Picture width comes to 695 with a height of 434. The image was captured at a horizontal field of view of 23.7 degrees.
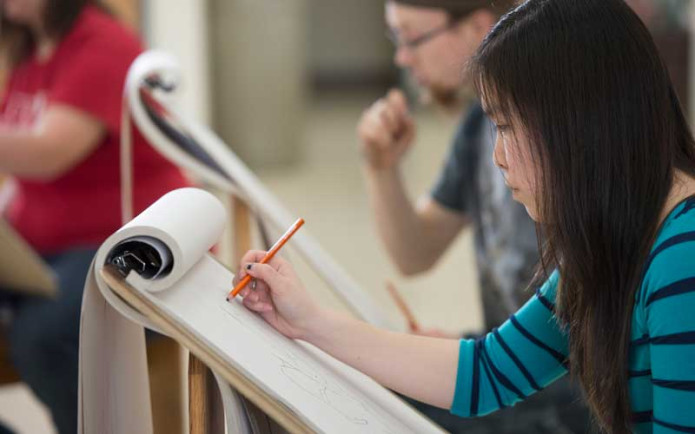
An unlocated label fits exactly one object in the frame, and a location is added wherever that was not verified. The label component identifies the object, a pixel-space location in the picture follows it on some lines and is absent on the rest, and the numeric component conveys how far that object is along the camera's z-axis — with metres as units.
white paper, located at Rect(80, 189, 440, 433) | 1.93
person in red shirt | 2.95
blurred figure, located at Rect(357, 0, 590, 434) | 2.85
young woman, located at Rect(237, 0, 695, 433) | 1.99
